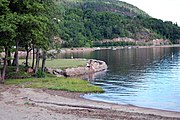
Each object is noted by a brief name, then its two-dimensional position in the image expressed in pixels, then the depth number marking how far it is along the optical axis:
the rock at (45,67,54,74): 54.13
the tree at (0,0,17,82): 35.50
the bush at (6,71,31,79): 44.20
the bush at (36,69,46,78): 46.71
